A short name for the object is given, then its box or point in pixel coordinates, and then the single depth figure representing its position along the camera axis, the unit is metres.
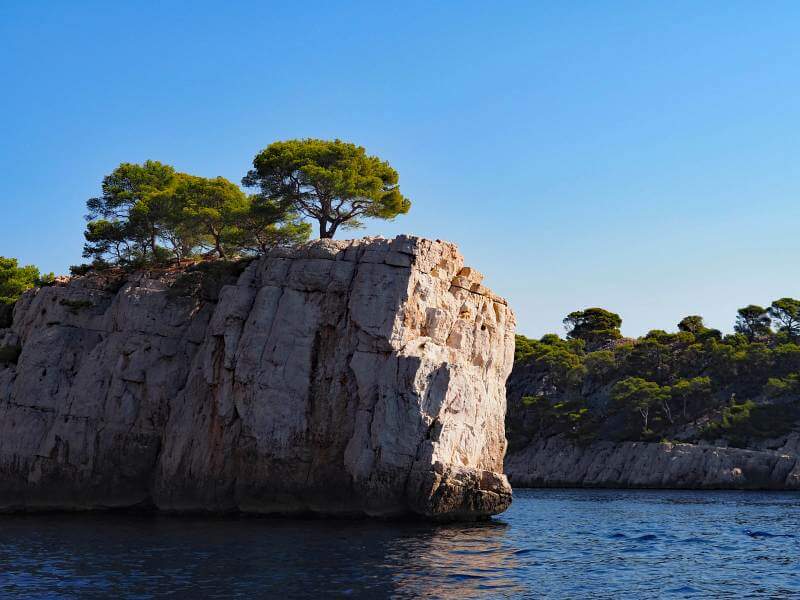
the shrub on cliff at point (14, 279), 64.94
